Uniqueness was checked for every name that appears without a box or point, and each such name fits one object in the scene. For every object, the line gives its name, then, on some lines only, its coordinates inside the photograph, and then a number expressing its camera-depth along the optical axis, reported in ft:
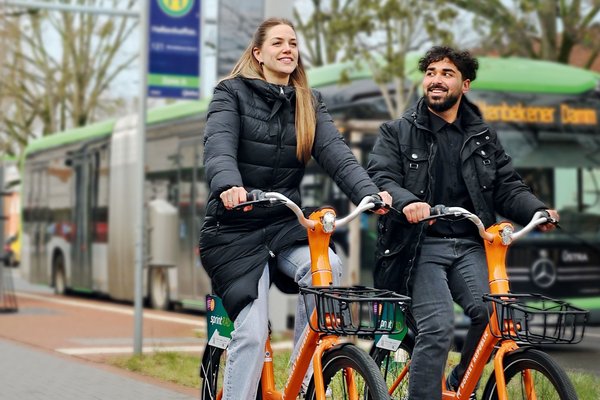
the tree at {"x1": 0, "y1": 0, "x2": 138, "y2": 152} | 132.26
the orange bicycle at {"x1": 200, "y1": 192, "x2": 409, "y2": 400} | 14.21
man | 16.97
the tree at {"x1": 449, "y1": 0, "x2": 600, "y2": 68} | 76.43
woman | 16.31
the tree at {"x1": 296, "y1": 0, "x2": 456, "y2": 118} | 49.37
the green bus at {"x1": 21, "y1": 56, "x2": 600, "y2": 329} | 45.80
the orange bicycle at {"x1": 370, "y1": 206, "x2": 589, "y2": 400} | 14.56
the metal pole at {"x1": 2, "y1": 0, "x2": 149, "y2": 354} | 34.27
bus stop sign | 35.37
